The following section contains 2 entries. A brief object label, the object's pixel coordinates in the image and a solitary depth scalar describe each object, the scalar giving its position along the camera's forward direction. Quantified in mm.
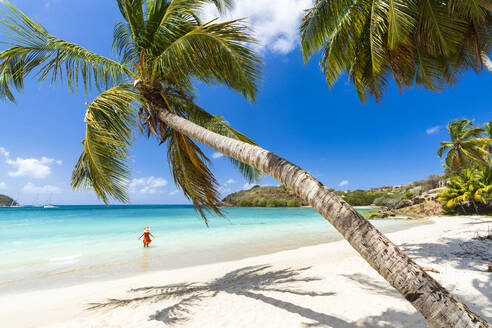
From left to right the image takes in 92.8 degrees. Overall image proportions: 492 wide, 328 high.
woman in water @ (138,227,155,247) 10281
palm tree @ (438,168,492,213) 17688
